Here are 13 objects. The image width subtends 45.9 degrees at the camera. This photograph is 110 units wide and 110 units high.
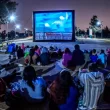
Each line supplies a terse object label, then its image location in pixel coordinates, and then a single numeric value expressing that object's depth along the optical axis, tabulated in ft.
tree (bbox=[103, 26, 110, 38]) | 100.23
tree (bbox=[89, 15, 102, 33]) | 157.32
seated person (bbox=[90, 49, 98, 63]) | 20.73
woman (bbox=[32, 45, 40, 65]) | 21.42
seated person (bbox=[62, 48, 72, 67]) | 19.67
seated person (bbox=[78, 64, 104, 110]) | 8.41
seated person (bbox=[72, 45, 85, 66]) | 19.79
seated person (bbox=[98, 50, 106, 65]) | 19.83
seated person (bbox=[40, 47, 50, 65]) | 21.51
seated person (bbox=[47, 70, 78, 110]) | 6.98
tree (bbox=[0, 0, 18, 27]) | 65.19
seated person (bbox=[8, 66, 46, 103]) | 8.10
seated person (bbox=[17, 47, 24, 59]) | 26.29
